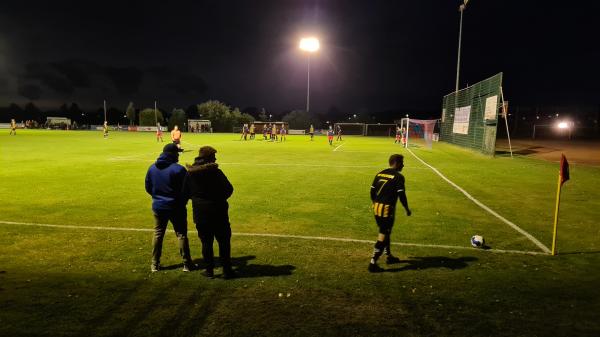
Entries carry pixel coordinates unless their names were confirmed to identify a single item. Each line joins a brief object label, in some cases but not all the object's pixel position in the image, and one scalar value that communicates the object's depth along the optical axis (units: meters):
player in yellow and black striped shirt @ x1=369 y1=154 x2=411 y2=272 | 6.19
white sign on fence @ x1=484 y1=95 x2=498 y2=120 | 26.17
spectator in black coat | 5.59
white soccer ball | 7.36
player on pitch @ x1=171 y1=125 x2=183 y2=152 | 24.42
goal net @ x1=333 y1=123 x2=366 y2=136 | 79.00
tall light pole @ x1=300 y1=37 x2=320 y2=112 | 51.81
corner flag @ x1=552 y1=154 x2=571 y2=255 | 7.06
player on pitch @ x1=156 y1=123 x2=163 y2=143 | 39.06
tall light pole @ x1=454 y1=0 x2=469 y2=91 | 34.48
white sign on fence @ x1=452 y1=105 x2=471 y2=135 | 34.05
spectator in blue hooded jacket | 6.02
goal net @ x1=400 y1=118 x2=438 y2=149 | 56.53
